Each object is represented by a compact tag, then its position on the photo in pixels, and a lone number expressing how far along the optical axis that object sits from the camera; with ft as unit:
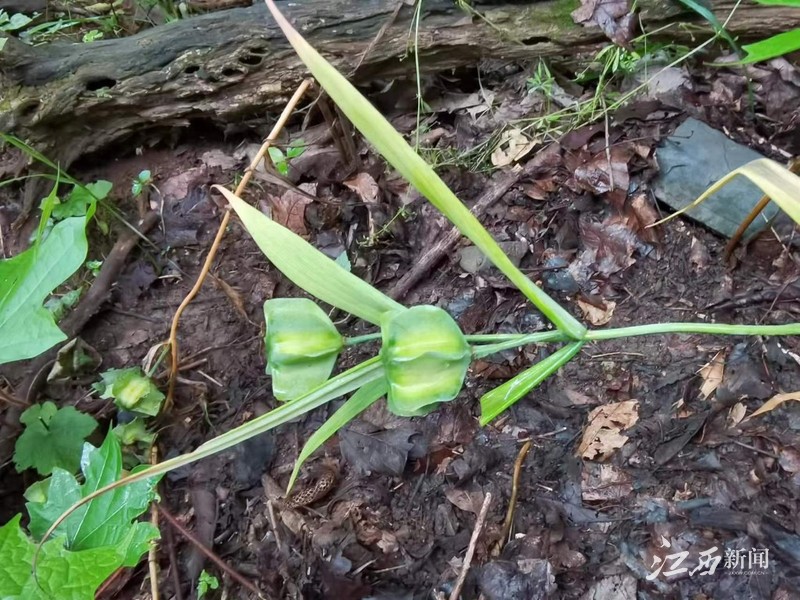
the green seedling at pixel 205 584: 0.88
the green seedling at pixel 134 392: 0.93
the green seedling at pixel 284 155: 1.14
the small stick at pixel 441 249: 1.00
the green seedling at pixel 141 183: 1.21
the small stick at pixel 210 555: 0.86
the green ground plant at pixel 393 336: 0.52
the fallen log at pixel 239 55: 1.10
